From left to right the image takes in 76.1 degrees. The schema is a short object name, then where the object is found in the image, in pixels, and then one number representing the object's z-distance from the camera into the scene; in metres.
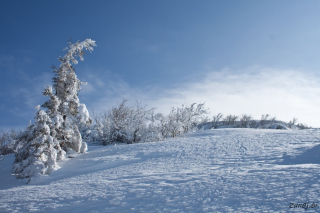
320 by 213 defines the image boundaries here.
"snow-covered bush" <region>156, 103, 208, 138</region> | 16.05
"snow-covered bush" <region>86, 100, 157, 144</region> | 16.69
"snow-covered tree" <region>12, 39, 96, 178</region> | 8.96
